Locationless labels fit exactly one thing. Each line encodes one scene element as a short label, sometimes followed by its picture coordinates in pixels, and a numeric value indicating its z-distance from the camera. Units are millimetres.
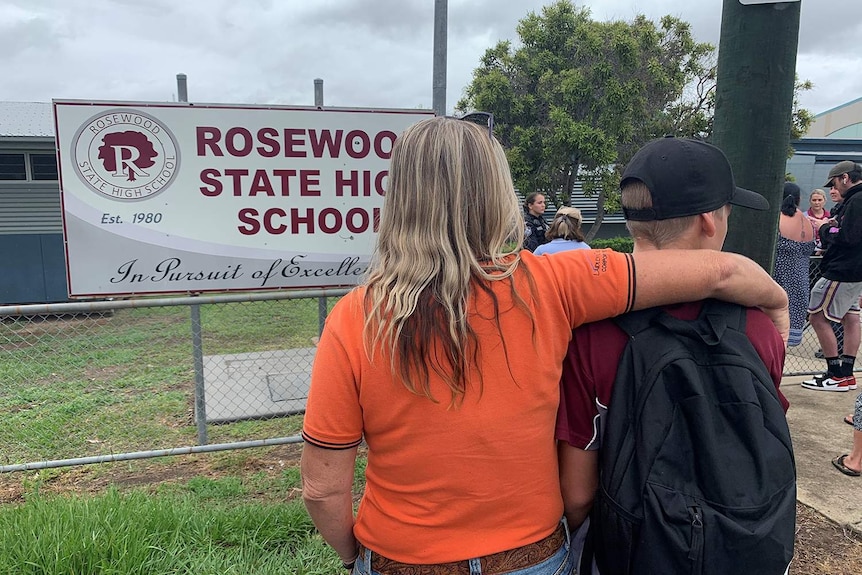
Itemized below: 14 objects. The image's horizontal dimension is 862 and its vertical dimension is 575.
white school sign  3916
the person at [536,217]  7676
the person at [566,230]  5130
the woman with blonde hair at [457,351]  1268
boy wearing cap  1395
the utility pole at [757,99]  2053
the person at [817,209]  7207
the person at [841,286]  5156
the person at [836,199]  5455
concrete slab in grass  5270
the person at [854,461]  3668
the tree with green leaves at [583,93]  14414
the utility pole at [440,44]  5484
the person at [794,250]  6008
